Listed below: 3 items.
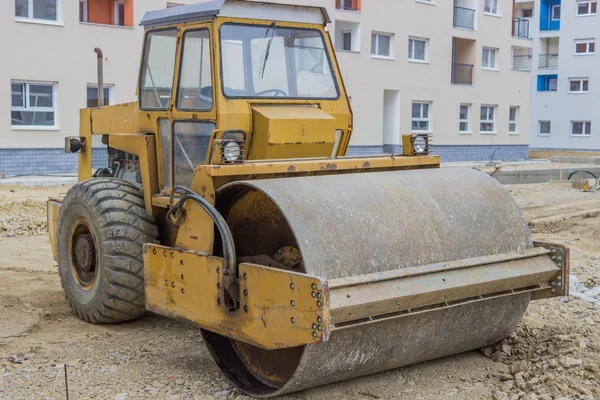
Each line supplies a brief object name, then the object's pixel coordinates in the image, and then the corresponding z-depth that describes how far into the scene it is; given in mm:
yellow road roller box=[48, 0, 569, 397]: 5137
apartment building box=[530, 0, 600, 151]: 46781
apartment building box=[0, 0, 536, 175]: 23078
